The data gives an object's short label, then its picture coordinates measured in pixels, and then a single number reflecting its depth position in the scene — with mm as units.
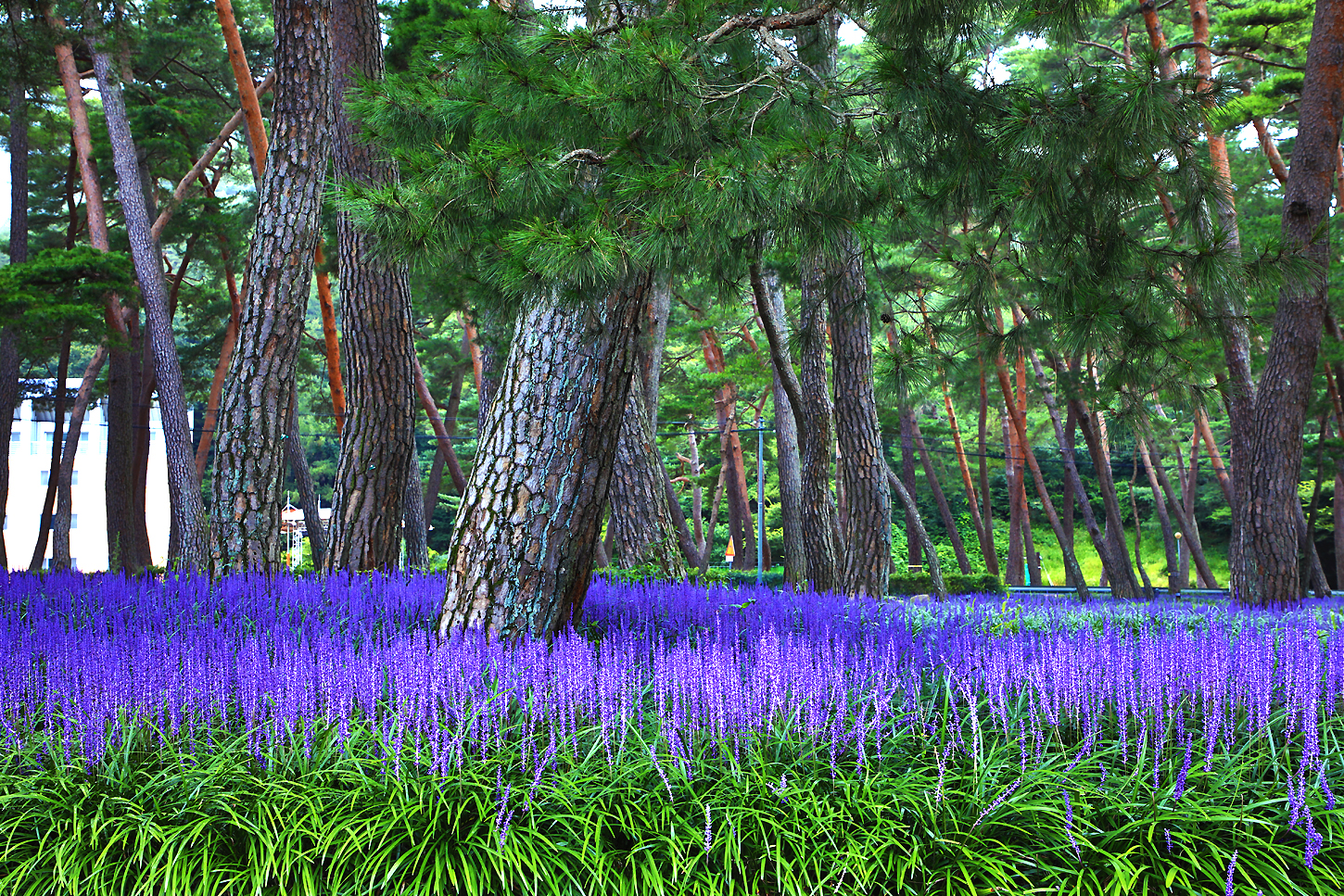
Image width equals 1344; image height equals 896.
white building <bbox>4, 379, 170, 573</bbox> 38219
